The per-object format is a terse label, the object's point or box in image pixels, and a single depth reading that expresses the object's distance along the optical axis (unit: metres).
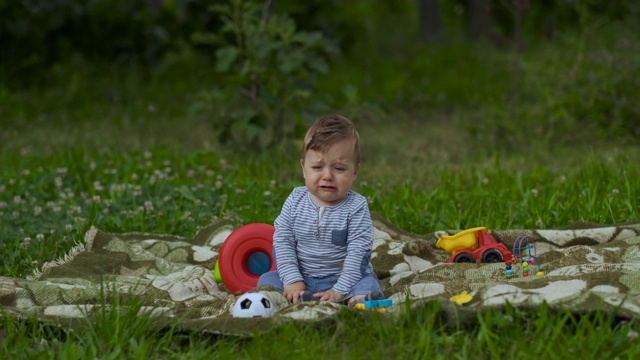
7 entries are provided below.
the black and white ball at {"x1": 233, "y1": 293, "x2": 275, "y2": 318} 3.45
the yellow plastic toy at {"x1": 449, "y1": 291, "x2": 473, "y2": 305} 3.30
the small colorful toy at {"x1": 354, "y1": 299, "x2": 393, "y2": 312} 3.50
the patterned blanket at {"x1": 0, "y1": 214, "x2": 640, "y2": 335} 3.26
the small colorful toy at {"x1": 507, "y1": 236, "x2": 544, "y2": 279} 3.97
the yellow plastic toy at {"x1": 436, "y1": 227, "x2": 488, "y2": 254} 4.39
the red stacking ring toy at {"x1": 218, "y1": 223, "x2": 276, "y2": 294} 4.12
